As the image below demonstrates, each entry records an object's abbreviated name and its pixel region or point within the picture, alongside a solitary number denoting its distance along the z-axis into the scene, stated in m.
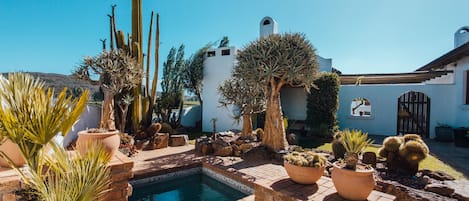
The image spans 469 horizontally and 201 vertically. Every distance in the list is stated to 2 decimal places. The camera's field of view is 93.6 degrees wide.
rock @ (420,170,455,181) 5.44
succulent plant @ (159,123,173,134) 11.40
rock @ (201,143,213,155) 8.71
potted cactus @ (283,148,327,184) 4.29
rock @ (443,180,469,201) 4.47
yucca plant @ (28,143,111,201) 2.06
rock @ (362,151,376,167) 6.42
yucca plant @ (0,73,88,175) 2.02
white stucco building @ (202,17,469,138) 11.47
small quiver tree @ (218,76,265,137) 9.74
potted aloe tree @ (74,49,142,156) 8.10
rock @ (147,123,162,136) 10.40
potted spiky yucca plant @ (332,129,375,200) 3.60
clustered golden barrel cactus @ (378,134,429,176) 5.61
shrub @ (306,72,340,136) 11.95
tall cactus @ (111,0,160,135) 10.40
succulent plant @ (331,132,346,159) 6.97
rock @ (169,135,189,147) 10.31
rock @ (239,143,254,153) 8.48
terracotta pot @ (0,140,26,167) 3.05
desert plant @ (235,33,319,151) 7.32
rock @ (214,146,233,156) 8.41
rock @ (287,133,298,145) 10.23
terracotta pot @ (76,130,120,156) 4.10
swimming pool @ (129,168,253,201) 5.64
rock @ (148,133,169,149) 9.77
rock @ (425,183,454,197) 4.60
